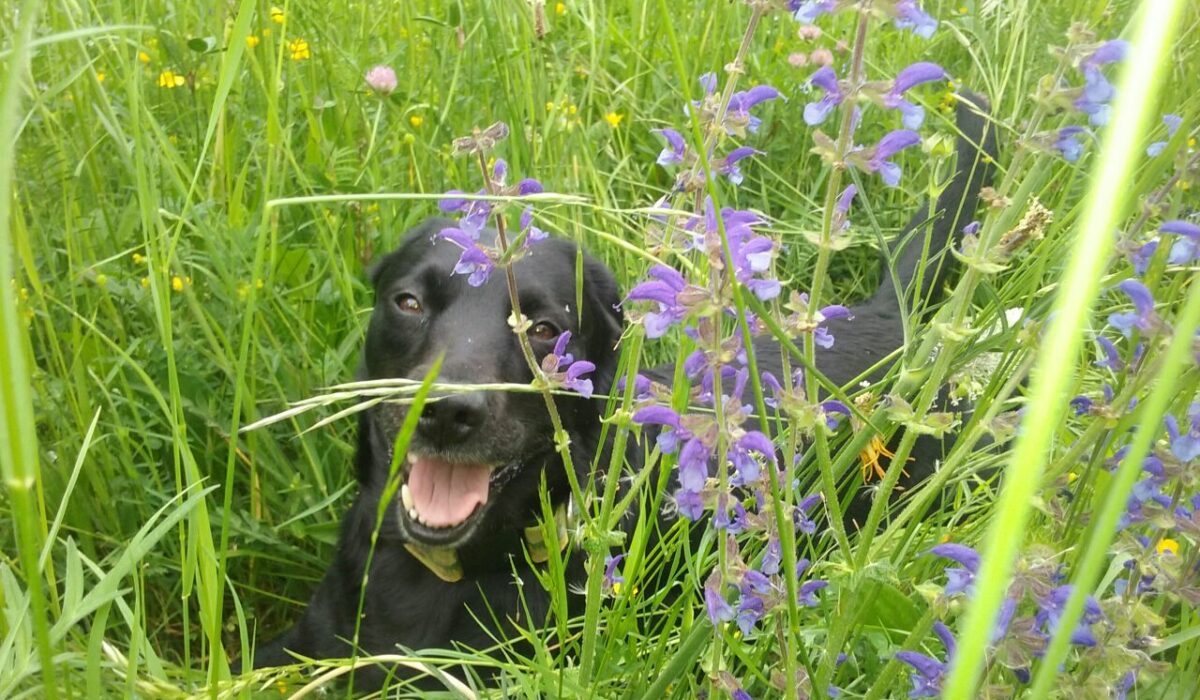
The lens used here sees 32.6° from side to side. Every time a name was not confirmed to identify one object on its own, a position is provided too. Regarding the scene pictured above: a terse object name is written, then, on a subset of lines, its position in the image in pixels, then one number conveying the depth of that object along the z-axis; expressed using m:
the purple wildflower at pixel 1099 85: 0.67
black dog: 1.24
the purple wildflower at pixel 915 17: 0.65
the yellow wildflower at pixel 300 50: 1.40
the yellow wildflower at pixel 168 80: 1.35
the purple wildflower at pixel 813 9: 0.68
